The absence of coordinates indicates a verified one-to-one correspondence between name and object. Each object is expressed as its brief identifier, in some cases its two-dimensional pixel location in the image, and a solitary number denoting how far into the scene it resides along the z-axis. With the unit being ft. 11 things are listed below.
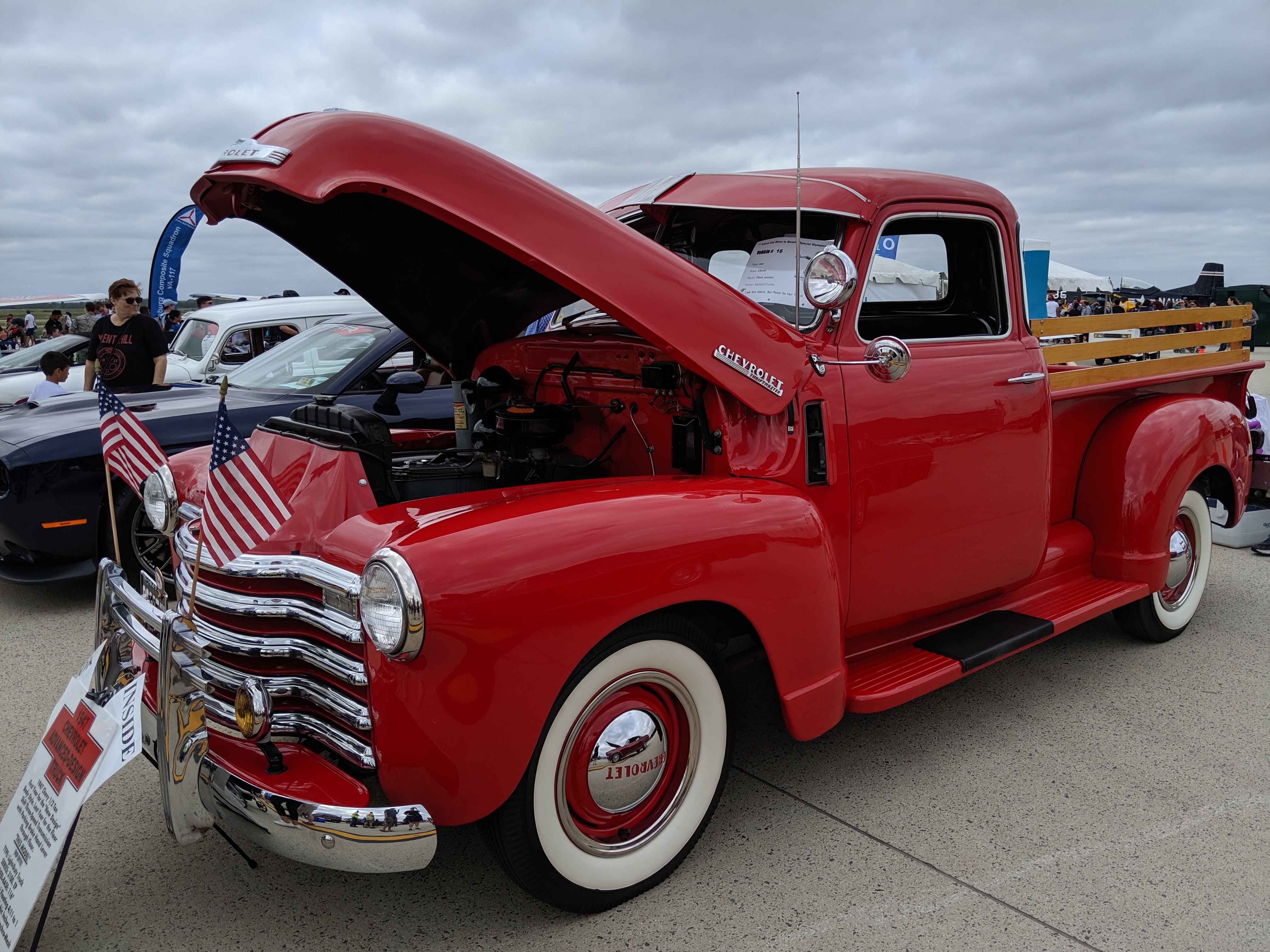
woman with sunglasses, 22.13
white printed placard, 7.00
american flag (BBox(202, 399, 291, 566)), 7.95
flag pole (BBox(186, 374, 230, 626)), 7.43
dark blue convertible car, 15.84
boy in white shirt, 24.70
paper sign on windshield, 10.46
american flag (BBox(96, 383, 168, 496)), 9.77
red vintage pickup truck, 7.00
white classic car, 26.05
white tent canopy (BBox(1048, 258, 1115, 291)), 73.67
